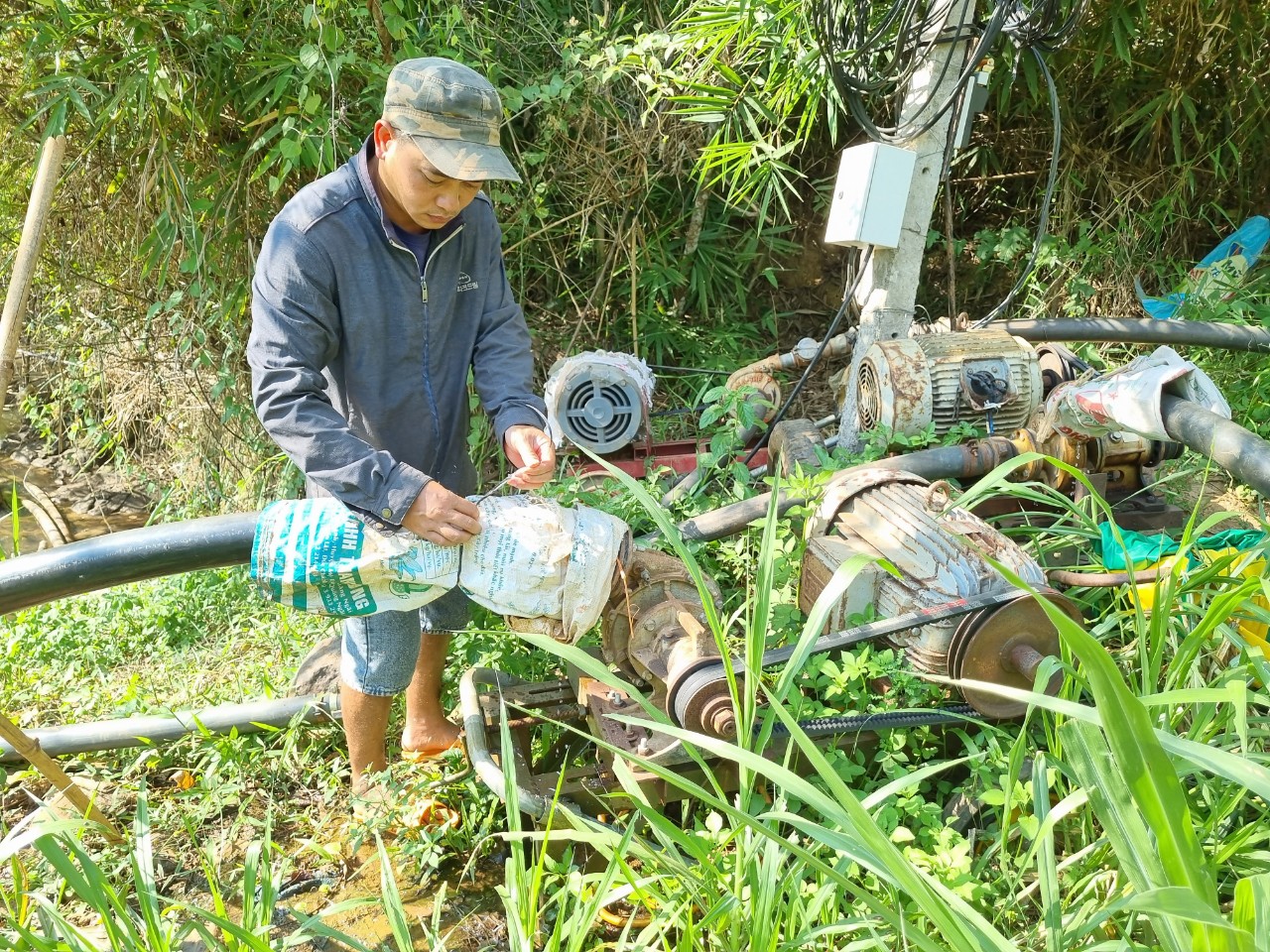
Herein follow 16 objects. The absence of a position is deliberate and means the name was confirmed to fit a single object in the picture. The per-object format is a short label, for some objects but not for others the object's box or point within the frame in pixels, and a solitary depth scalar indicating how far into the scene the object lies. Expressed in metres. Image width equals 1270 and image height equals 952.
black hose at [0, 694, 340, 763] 2.68
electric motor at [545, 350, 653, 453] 3.92
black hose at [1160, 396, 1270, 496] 2.11
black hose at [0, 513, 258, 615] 1.90
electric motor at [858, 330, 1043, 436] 3.29
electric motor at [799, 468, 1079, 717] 2.10
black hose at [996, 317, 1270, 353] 3.77
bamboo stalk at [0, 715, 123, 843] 1.96
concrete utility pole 3.52
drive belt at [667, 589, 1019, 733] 1.95
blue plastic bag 4.86
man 2.04
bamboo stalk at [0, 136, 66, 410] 2.42
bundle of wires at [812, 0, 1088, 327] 3.43
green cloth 2.65
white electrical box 3.61
